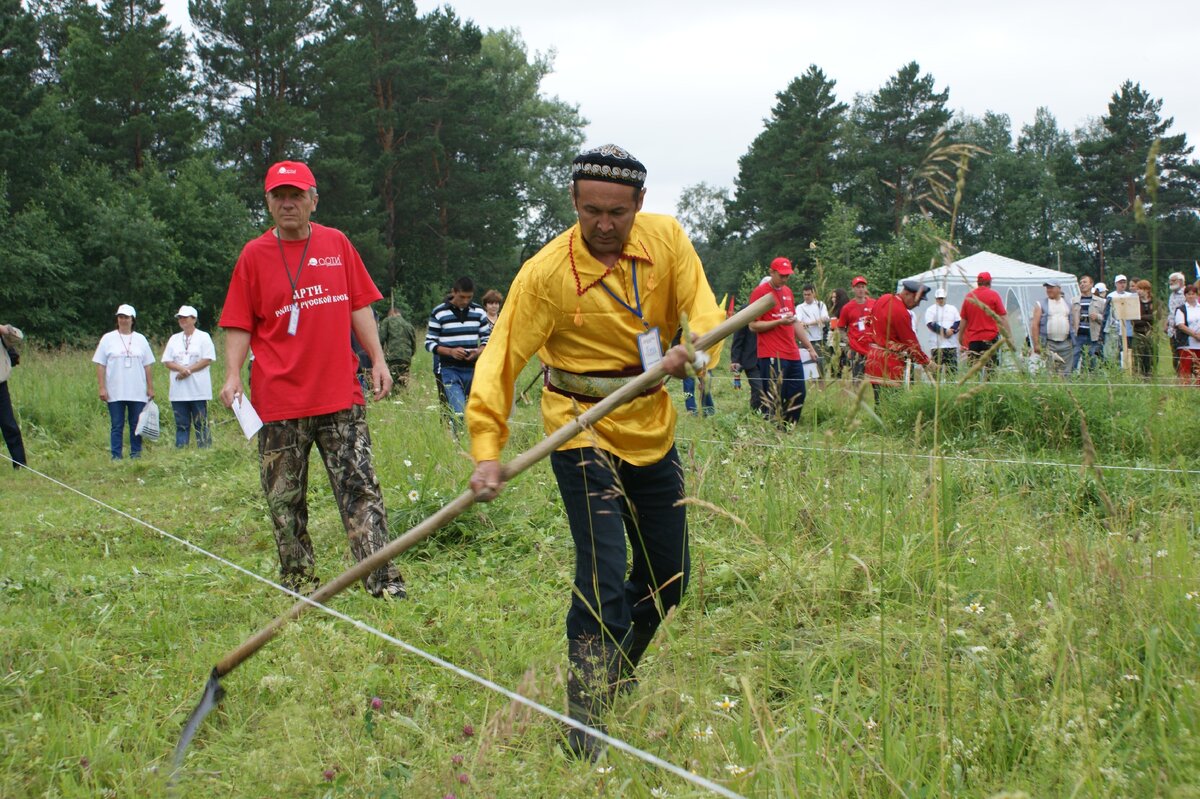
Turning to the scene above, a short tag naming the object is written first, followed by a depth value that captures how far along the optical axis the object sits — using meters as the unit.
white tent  21.91
